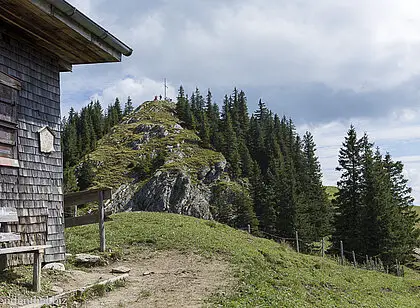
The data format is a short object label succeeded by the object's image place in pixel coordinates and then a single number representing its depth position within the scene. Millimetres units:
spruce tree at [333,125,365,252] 41750
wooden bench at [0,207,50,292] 6840
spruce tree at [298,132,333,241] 48719
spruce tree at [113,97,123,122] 112794
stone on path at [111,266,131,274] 9797
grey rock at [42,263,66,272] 8902
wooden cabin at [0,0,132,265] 8344
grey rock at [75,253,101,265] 10547
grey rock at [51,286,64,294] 7288
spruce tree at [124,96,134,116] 137675
